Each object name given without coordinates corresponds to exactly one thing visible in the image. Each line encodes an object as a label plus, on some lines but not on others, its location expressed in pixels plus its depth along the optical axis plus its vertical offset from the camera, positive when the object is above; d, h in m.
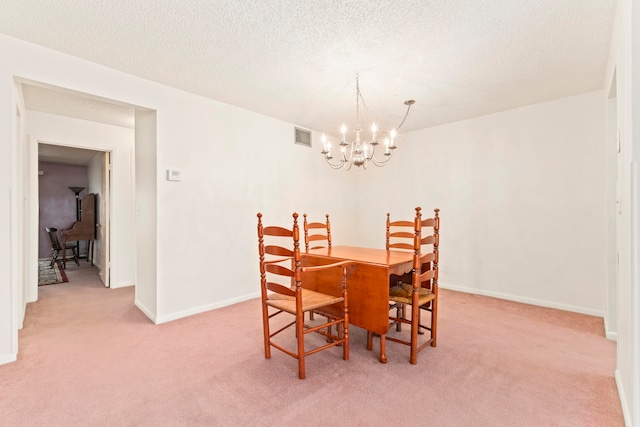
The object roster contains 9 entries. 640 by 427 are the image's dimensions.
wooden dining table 2.15 -0.54
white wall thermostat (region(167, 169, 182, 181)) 3.08 +0.39
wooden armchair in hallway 5.95 -0.62
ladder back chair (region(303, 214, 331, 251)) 3.08 -0.24
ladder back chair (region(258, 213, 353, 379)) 1.96 -0.64
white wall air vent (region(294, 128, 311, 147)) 4.42 +1.13
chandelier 2.51 +0.60
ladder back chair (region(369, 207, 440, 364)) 2.13 -0.64
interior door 4.32 -0.05
